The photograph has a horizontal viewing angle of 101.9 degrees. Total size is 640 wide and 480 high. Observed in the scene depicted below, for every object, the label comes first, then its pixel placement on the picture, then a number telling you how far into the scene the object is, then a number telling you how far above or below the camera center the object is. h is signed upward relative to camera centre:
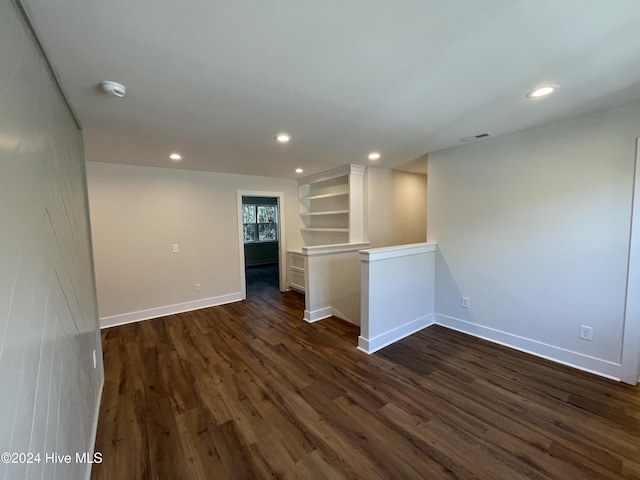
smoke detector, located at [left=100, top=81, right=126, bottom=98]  1.59 +0.87
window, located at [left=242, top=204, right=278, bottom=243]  8.15 +0.05
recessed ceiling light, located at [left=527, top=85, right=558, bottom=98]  1.78 +0.91
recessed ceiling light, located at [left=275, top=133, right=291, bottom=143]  2.61 +0.89
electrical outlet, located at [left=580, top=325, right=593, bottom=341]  2.36 -1.04
